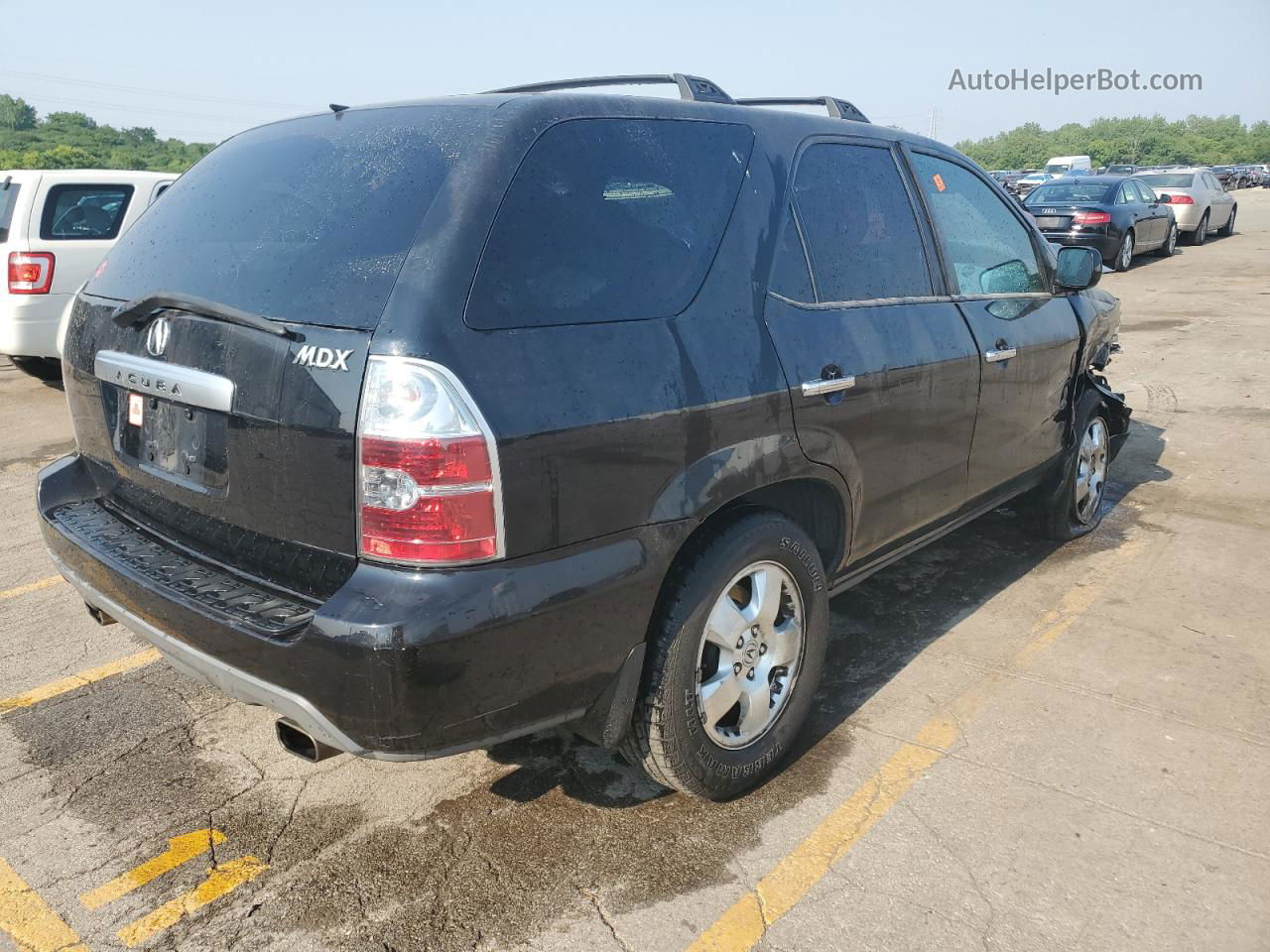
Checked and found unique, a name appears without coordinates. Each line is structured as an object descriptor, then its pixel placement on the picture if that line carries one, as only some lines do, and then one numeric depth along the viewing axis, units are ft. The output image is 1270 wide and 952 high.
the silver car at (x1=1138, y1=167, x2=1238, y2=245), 68.59
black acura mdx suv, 7.09
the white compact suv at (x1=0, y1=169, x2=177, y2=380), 26.61
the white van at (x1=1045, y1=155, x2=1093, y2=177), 153.38
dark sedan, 53.01
